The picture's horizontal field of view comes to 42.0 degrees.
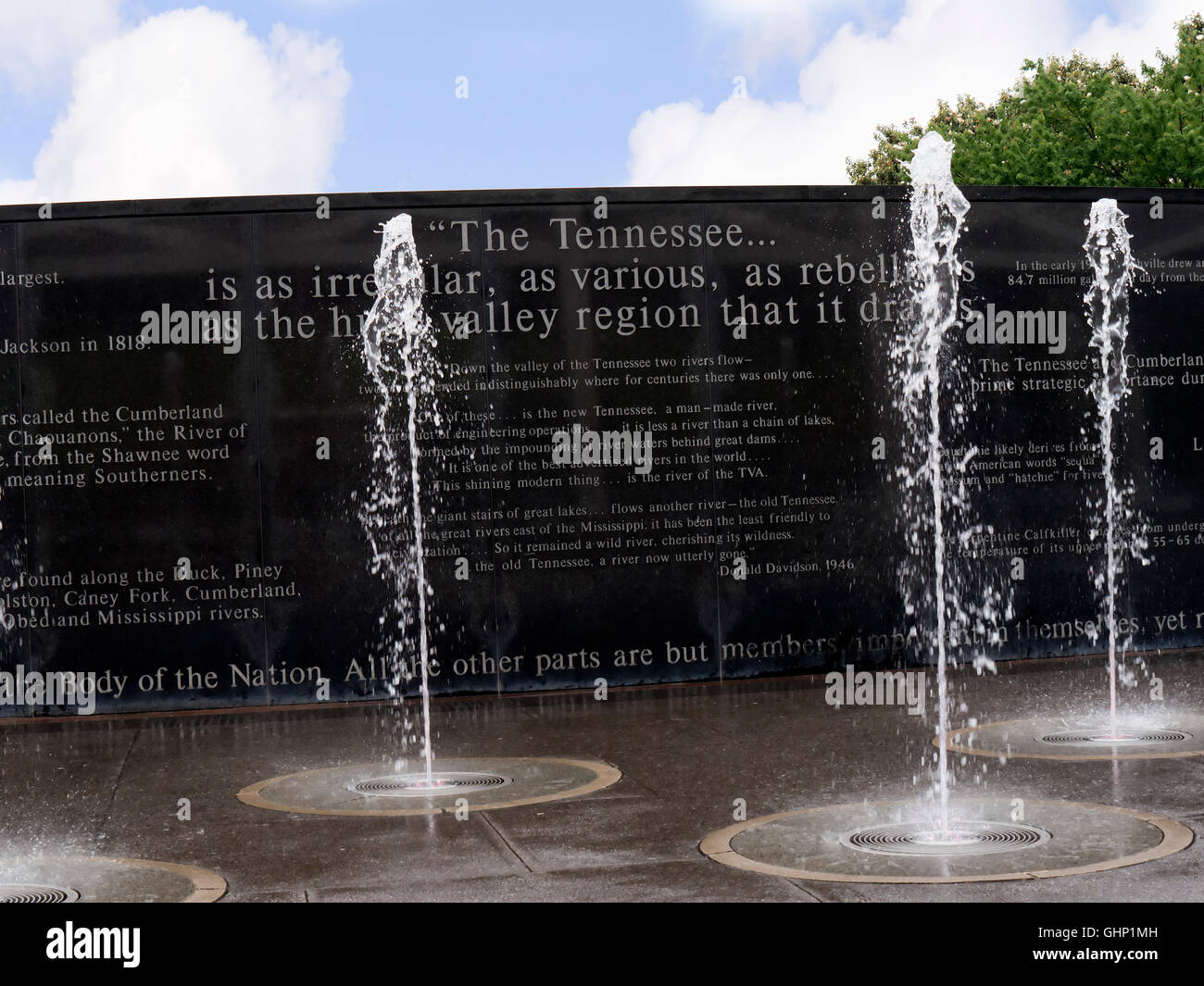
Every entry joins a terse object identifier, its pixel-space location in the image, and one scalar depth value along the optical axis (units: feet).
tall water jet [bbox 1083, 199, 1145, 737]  40.73
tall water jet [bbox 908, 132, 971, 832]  39.22
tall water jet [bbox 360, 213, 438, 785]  37.11
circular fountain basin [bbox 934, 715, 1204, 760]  26.76
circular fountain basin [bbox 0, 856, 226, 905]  18.85
